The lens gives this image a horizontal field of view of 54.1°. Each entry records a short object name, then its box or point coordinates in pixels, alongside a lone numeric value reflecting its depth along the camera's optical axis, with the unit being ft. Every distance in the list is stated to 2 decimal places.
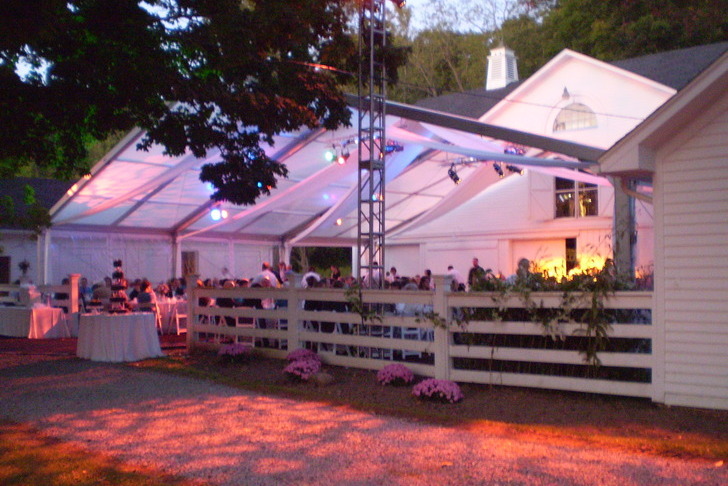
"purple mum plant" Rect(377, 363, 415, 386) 25.91
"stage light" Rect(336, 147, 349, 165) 52.08
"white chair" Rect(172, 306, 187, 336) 48.50
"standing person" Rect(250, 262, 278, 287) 41.75
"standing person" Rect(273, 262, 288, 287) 54.41
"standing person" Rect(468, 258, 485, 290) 25.90
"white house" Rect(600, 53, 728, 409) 20.67
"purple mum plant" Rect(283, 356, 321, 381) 27.14
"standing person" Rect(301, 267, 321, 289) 40.70
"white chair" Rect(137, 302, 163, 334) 45.60
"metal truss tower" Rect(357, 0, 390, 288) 34.37
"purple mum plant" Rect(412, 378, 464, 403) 23.17
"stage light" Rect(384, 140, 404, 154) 51.29
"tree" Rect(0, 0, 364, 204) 29.89
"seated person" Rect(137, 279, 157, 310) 45.44
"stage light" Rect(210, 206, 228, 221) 61.26
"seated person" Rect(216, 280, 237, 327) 37.78
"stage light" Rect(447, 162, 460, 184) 57.72
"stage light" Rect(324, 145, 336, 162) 53.42
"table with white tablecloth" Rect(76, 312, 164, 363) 34.19
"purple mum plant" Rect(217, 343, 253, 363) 32.35
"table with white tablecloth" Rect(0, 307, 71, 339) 46.32
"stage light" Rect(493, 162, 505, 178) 56.13
